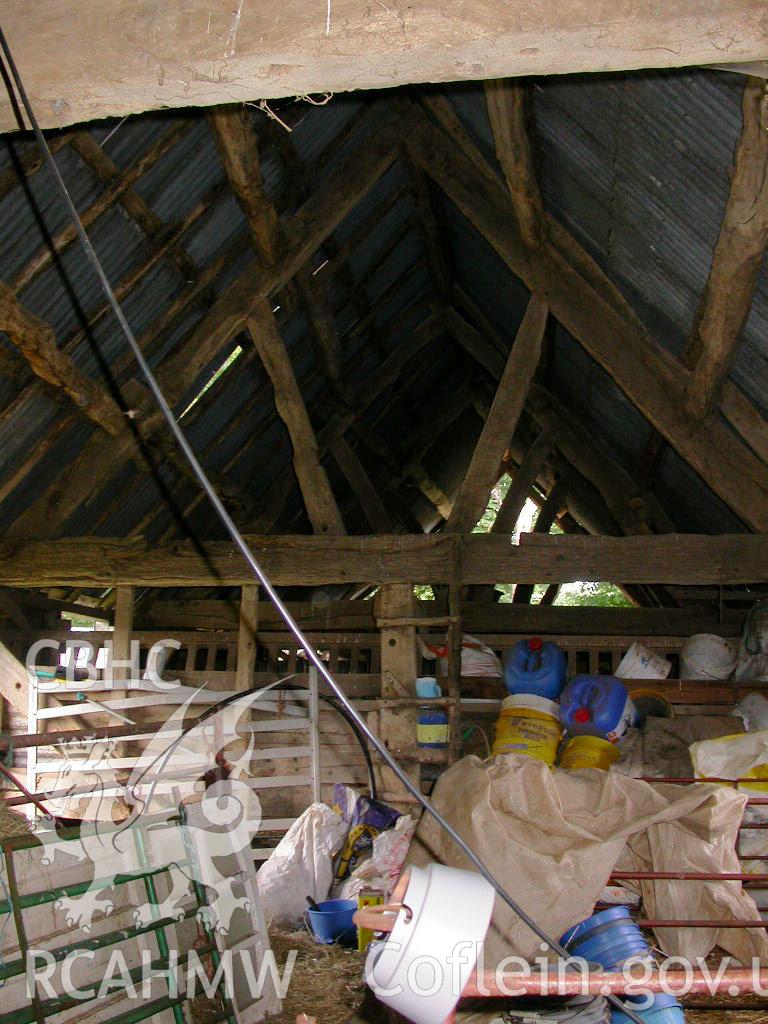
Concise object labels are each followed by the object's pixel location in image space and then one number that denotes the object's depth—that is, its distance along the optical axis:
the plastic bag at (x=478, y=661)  7.02
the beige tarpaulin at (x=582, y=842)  3.46
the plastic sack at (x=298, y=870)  5.28
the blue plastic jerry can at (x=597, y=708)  5.87
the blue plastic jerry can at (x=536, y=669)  6.48
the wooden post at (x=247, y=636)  7.12
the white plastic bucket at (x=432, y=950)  1.76
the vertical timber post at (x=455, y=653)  6.29
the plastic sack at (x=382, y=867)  5.12
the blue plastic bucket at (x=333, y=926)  4.88
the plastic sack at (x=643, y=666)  6.66
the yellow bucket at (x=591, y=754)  5.58
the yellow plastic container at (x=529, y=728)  5.83
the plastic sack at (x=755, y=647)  6.42
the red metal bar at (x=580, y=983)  1.97
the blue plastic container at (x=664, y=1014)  3.14
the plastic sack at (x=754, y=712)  5.91
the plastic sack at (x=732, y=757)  4.51
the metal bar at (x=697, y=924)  3.17
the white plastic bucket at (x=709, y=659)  6.55
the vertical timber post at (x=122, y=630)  7.39
